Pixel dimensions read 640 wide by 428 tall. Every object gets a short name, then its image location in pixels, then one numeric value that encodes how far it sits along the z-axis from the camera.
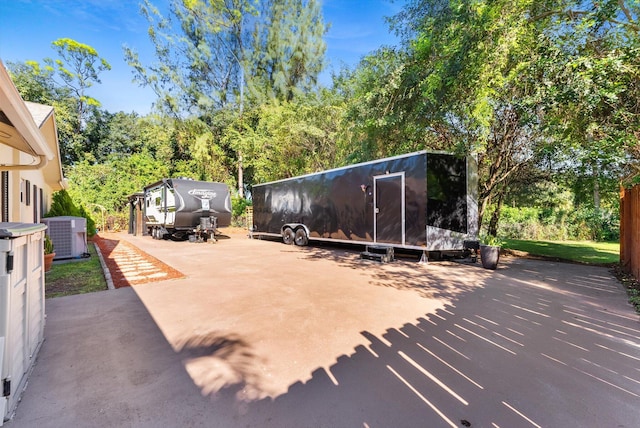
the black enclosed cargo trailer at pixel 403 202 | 7.39
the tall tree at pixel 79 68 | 26.81
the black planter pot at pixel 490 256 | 6.90
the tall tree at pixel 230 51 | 22.53
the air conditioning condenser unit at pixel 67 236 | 8.07
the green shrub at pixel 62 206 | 10.61
